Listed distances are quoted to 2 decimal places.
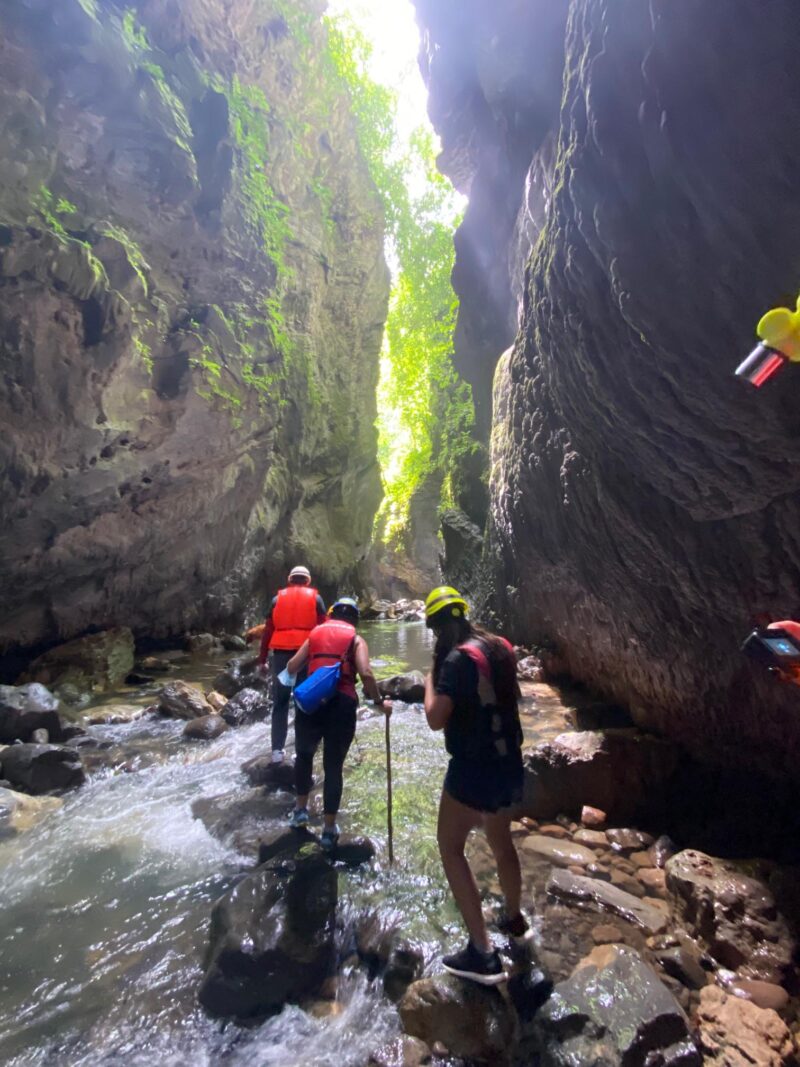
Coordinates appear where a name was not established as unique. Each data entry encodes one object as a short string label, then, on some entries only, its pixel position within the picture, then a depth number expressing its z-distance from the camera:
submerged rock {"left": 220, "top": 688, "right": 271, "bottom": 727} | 7.92
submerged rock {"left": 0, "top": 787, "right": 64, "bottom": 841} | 4.66
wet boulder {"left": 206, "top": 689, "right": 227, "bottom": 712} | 8.60
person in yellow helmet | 2.72
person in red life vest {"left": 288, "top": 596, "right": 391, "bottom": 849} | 4.12
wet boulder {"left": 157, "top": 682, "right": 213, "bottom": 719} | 8.21
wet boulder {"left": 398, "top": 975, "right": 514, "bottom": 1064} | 2.39
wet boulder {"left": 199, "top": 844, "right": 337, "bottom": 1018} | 2.80
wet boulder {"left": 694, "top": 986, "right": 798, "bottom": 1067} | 2.26
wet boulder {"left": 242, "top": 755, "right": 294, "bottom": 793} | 5.42
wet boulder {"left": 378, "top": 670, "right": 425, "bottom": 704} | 9.14
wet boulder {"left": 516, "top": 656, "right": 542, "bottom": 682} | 9.28
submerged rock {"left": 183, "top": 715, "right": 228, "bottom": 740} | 7.28
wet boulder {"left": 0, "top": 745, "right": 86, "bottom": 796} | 5.50
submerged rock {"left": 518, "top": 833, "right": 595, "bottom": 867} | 3.92
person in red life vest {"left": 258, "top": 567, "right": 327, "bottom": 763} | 5.73
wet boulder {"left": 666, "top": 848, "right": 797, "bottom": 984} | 2.85
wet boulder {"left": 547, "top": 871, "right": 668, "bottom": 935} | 3.22
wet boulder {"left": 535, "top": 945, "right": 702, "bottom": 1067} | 2.24
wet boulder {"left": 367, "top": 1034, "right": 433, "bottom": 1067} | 2.39
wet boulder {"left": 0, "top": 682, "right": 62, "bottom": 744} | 6.66
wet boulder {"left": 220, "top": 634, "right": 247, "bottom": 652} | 13.89
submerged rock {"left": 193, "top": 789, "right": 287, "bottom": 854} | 4.45
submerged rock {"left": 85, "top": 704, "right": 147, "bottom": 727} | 7.91
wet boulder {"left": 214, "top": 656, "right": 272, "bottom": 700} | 9.42
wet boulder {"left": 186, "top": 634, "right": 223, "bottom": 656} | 13.38
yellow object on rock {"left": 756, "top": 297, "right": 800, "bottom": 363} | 1.82
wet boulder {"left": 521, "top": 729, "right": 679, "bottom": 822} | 4.67
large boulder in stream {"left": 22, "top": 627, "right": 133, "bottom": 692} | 9.99
